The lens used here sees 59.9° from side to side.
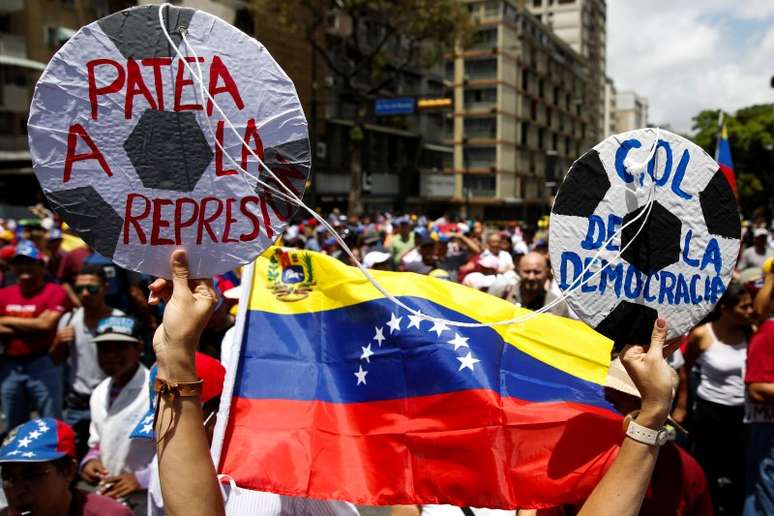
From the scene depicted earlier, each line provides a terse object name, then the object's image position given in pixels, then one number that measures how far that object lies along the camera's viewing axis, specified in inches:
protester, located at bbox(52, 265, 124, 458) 176.2
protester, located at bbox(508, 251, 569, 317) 201.9
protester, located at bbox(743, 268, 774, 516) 133.2
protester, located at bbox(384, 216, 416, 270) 433.1
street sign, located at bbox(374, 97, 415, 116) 989.2
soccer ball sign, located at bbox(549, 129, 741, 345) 72.1
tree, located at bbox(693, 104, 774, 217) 1761.8
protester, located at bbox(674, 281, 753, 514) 171.0
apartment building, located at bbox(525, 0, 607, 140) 2908.5
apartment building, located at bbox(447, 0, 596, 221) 2022.6
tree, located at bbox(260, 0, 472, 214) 957.8
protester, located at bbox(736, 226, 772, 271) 381.1
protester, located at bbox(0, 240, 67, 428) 198.1
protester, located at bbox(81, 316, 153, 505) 127.1
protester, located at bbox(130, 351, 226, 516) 91.1
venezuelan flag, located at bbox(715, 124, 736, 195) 395.5
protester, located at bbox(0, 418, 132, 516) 95.0
